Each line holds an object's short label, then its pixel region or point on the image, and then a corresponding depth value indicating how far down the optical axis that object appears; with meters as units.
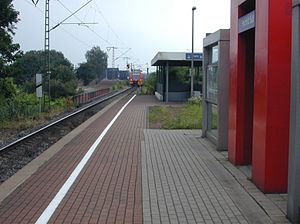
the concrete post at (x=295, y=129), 5.64
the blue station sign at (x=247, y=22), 8.21
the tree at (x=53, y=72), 34.44
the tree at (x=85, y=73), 102.56
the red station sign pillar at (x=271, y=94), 6.91
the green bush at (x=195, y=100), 30.19
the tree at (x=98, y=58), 125.35
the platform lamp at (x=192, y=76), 32.17
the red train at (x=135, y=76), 73.01
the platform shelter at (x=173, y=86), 36.31
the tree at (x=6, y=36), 32.97
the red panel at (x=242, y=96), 9.41
